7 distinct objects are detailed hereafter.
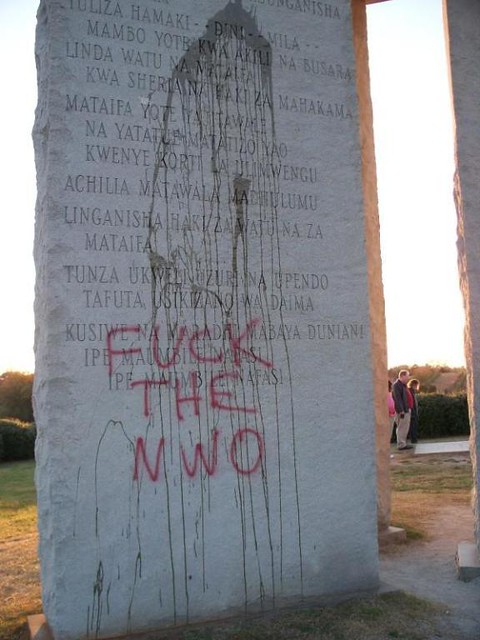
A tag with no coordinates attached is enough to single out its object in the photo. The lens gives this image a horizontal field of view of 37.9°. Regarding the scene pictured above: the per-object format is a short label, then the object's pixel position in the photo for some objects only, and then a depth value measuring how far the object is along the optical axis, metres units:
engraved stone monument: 4.35
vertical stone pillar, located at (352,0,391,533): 6.75
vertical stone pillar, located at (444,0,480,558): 5.31
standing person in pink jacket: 13.90
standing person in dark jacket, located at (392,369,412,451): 13.65
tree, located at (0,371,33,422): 24.53
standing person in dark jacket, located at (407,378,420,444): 15.08
